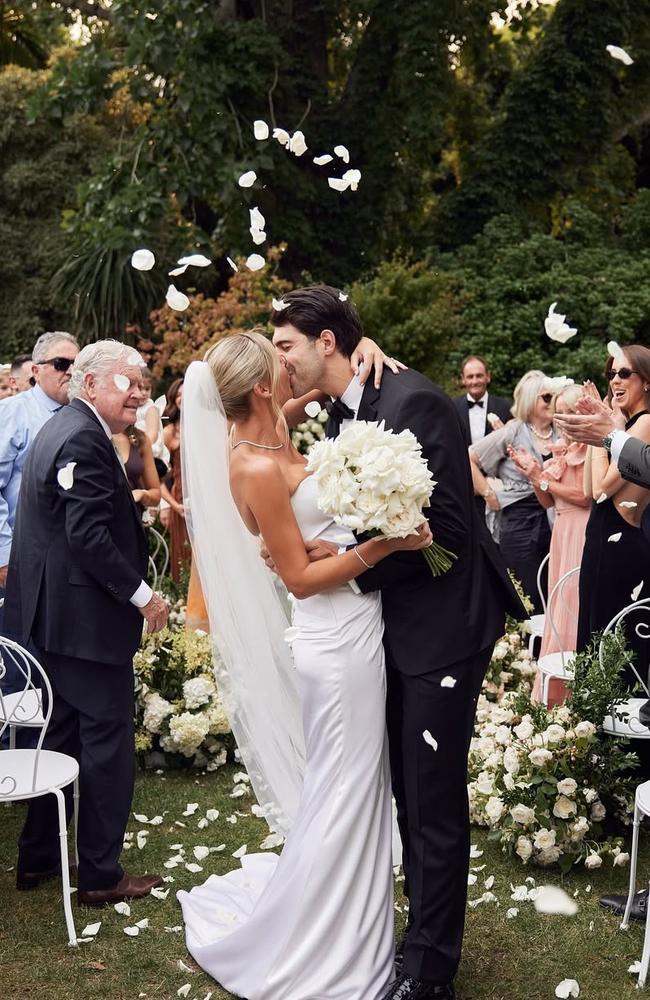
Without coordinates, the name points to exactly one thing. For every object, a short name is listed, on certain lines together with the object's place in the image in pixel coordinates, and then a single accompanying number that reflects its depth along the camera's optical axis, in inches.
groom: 137.8
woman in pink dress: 247.0
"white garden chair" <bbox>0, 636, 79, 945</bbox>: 159.9
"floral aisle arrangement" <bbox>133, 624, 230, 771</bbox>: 237.0
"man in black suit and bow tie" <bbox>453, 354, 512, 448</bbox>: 358.3
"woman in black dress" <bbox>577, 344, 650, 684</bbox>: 193.8
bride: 140.0
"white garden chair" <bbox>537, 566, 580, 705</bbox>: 206.0
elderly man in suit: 171.6
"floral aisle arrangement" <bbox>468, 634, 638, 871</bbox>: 182.9
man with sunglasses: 234.5
